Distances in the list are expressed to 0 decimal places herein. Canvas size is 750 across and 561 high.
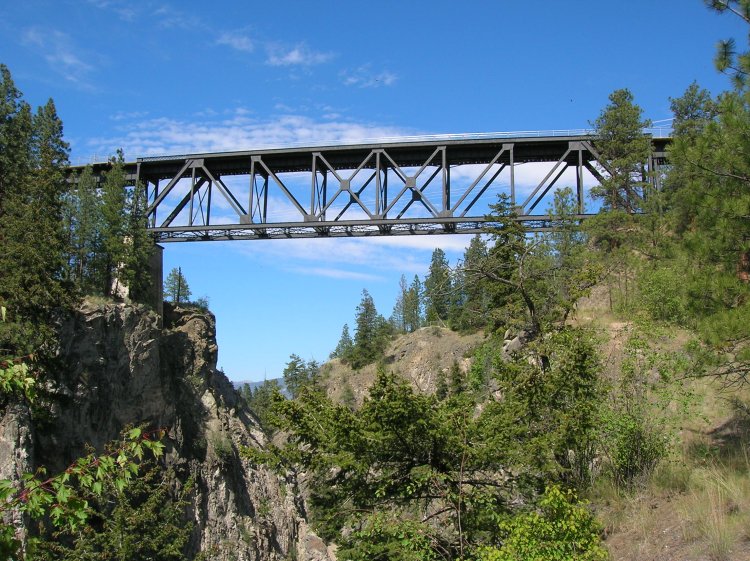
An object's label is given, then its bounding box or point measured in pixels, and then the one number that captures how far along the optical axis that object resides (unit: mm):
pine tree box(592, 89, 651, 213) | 36875
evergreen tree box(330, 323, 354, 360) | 110388
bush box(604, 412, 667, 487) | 11734
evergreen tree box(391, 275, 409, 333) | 126750
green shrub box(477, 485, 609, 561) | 8758
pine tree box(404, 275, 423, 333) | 123562
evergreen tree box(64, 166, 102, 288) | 43625
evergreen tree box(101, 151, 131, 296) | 42938
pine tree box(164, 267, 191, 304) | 79688
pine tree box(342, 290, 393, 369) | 89562
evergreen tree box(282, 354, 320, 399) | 83062
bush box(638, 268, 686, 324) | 18359
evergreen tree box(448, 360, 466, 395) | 53938
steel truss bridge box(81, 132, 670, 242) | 36594
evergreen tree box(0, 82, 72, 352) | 32688
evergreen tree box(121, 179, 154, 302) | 43156
